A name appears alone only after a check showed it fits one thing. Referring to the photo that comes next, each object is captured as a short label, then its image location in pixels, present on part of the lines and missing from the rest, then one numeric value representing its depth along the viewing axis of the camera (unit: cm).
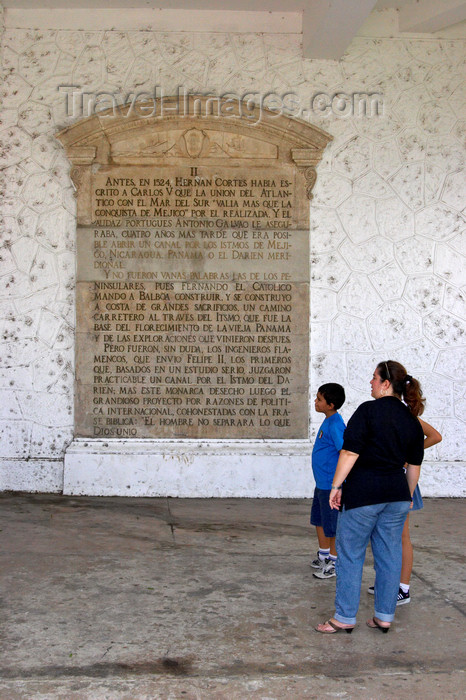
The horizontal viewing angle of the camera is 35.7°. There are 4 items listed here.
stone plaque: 689
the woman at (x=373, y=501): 347
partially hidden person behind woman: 395
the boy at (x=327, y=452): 426
